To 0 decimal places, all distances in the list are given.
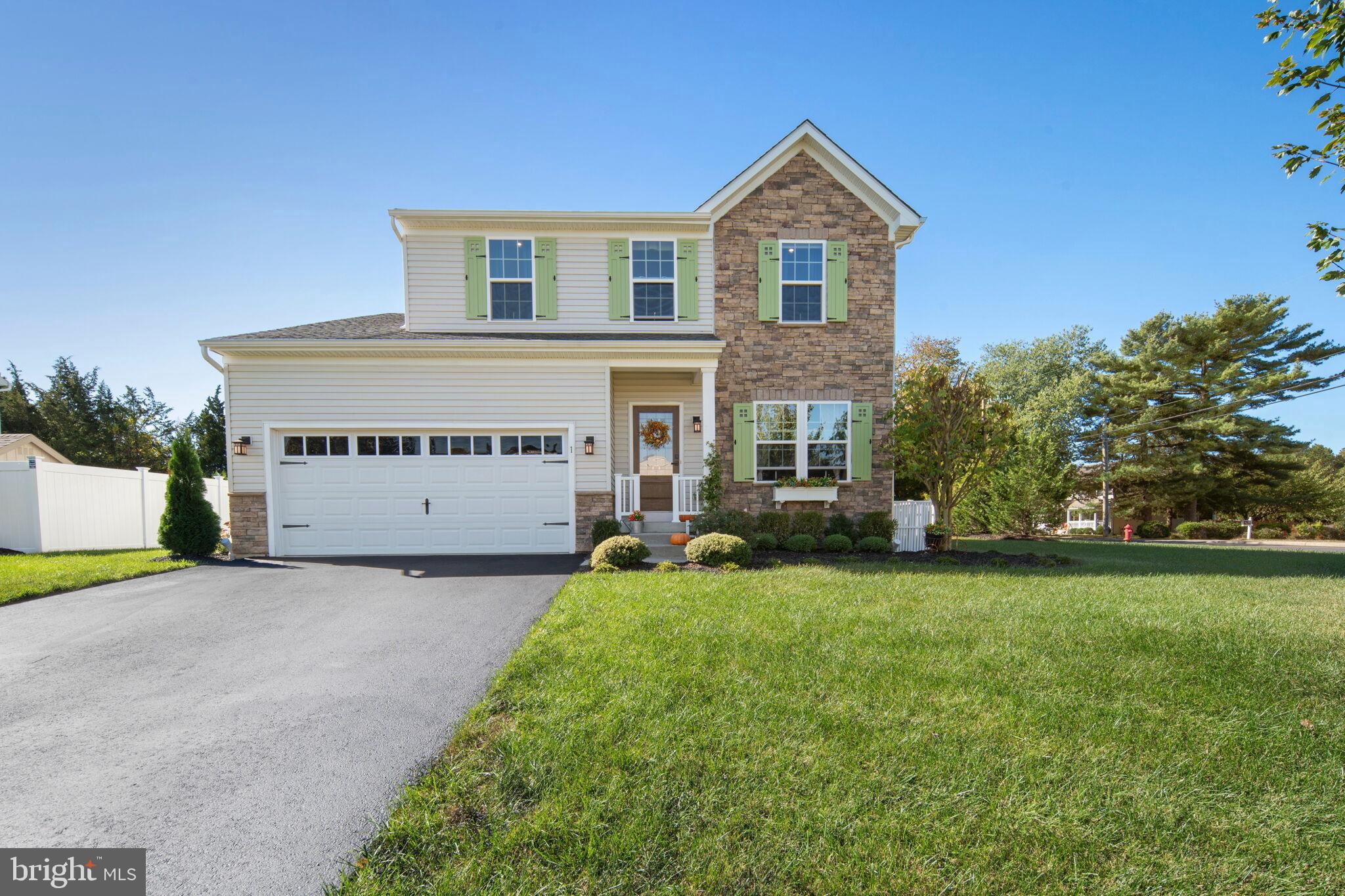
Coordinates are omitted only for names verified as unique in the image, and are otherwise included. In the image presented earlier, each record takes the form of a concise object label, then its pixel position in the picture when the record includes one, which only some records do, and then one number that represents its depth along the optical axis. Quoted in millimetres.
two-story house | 10109
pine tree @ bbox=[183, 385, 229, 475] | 19250
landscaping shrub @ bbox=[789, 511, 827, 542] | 10828
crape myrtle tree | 10055
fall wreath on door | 12062
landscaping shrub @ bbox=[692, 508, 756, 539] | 9578
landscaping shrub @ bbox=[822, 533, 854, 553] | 10242
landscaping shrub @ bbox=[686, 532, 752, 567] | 8203
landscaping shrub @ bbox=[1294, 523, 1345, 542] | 20188
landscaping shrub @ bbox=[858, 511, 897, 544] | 10867
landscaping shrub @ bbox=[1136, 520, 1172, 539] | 20922
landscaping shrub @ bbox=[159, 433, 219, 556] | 9648
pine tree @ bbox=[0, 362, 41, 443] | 26406
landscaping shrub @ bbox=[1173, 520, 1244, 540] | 20172
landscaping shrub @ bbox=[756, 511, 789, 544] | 10680
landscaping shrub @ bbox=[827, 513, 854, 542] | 10883
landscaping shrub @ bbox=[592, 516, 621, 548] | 9891
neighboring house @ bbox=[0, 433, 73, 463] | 18781
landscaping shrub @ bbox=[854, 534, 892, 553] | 10352
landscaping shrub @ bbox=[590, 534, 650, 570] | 8047
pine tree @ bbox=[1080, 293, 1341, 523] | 20000
